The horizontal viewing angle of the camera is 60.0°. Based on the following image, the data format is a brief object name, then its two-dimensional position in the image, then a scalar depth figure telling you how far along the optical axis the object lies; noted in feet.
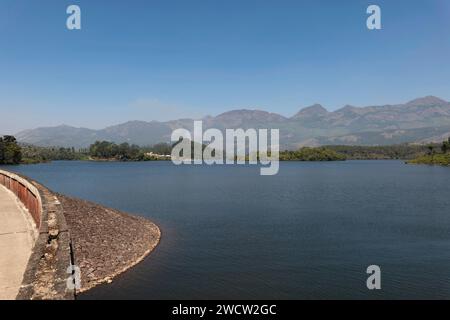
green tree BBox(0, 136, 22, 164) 648.13
